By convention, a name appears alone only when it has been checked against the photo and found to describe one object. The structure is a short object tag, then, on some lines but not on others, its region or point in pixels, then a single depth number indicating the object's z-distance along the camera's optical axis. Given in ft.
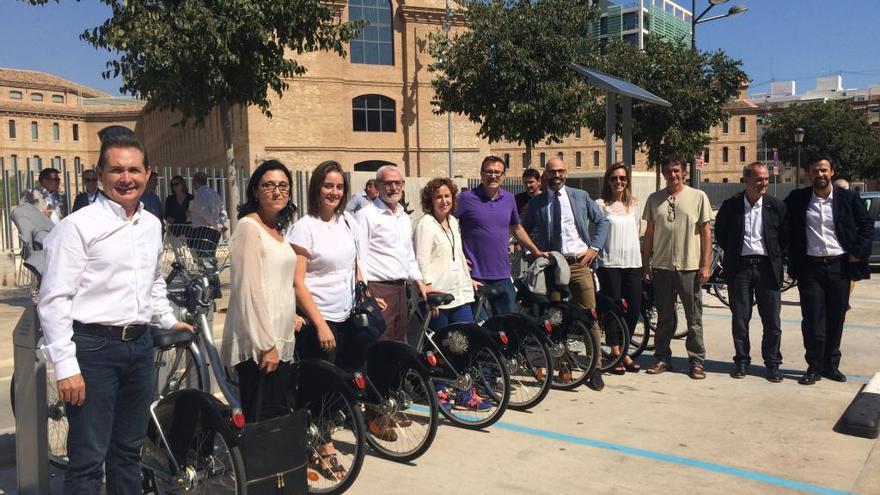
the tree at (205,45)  31.60
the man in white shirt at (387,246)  17.12
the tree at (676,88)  83.71
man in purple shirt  20.06
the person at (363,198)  35.57
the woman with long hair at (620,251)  22.79
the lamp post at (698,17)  74.90
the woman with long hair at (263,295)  11.82
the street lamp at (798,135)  112.76
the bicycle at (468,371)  17.31
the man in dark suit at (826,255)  21.56
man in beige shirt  22.58
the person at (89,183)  30.20
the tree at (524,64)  69.87
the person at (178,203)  37.99
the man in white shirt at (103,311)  9.45
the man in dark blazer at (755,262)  22.04
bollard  11.69
